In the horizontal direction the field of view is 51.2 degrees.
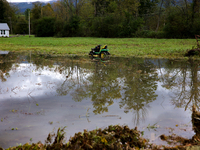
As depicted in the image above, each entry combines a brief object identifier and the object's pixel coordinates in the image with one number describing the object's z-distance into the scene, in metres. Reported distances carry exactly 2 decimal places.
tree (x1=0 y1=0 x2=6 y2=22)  85.06
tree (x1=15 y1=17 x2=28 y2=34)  101.69
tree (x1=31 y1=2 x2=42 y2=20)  95.00
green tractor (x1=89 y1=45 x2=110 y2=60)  16.44
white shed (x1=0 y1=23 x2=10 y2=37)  68.06
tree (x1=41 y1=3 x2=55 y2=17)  95.86
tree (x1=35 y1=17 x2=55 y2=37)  60.84
